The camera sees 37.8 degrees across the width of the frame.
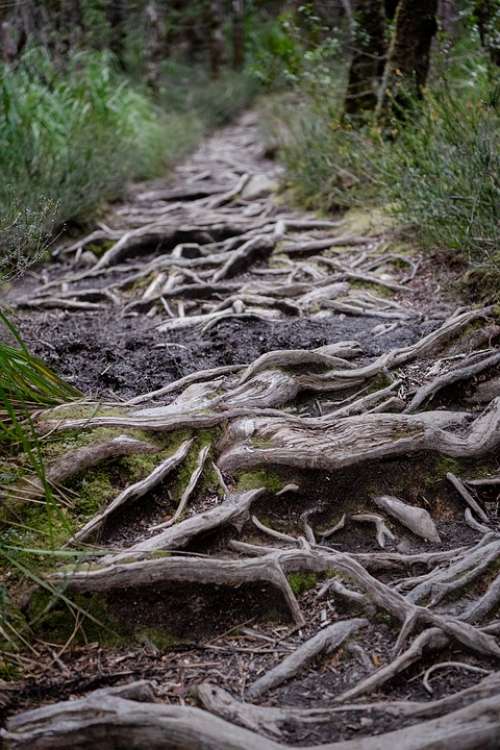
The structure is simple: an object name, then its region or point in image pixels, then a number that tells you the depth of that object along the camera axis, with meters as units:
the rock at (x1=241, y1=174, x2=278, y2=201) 8.09
